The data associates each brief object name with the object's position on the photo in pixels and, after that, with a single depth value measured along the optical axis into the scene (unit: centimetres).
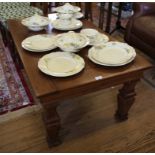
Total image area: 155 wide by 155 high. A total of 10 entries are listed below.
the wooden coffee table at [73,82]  105
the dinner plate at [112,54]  120
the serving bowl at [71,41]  129
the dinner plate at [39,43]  133
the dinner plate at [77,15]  185
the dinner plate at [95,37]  142
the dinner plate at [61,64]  111
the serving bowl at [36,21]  158
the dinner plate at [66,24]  163
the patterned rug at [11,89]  165
